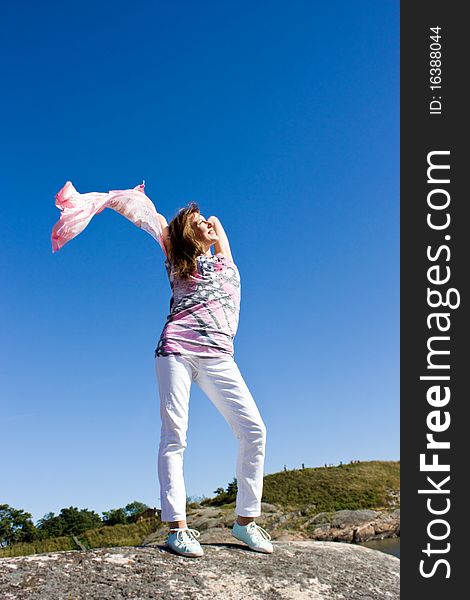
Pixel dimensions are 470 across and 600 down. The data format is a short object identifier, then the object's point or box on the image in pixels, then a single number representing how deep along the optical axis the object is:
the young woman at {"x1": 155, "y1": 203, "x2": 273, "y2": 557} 4.41
